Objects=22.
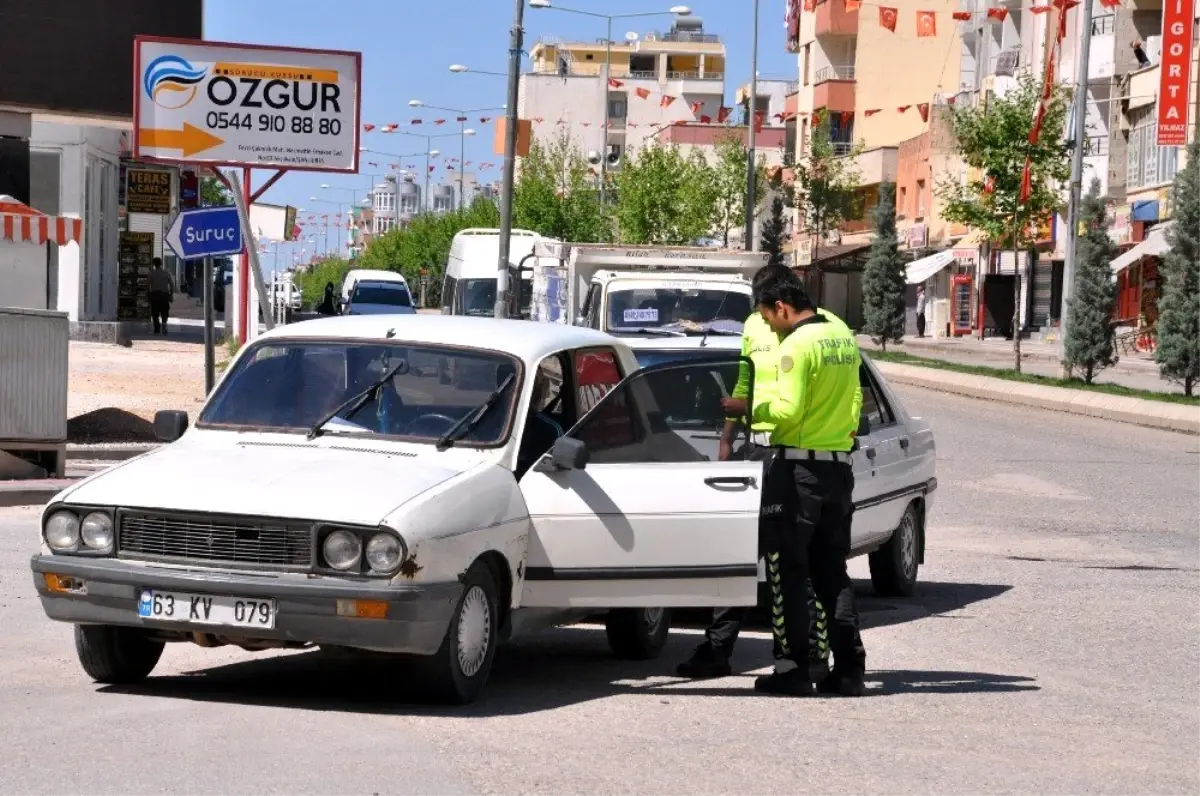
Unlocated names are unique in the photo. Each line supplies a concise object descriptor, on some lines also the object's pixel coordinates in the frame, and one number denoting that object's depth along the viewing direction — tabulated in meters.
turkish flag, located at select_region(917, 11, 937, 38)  67.74
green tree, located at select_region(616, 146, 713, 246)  78.25
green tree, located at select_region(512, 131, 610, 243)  83.38
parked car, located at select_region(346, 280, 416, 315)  51.38
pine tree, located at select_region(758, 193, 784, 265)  80.19
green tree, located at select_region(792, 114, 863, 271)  82.81
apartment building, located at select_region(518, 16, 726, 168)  134.38
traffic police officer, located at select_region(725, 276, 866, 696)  8.41
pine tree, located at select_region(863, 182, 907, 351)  57.59
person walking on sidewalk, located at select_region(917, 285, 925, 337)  78.75
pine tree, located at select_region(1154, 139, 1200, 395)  33.56
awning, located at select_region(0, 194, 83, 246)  26.28
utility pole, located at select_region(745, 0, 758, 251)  67.44
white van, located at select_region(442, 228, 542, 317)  43.97
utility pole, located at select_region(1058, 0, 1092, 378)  40.28
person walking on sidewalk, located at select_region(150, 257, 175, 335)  46.50
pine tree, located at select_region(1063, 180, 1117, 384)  36.88
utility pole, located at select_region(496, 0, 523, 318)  38.50
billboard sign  27.14
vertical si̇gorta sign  49.62
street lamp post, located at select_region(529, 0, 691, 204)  66.44
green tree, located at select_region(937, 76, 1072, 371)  46.28
